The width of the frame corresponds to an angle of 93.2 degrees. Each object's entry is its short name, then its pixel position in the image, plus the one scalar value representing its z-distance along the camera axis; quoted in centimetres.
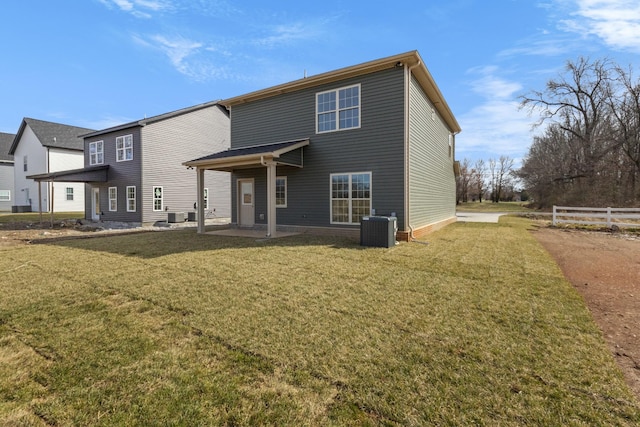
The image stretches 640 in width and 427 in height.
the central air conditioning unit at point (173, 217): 1761
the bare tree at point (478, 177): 6081
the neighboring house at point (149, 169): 1747
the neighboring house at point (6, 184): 3316
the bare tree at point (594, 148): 2595
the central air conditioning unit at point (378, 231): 878
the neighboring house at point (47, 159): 2762
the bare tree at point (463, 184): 5438
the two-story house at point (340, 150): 1008
